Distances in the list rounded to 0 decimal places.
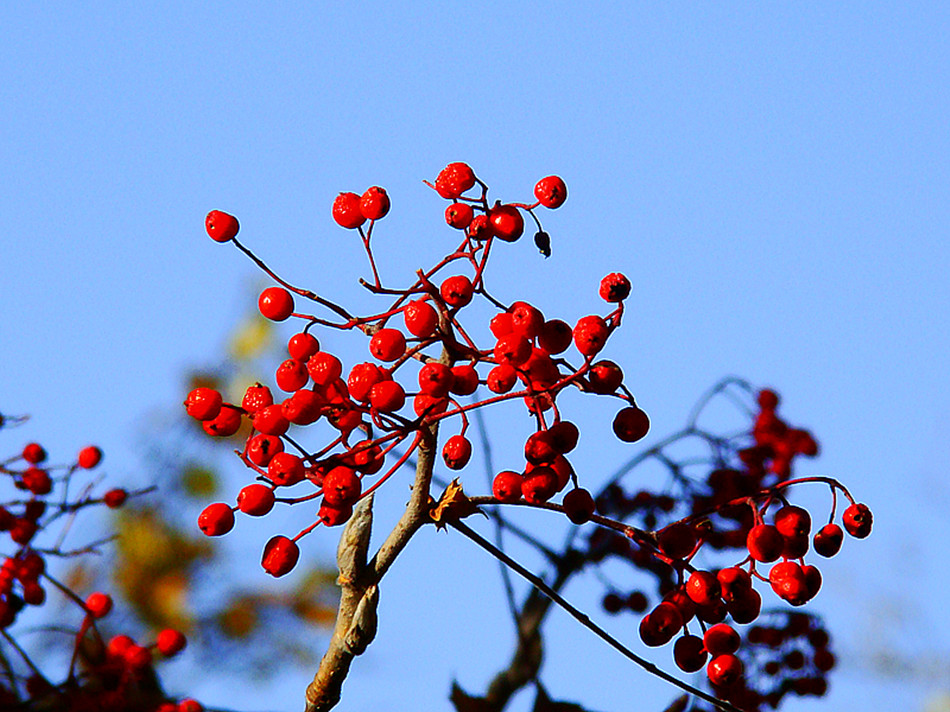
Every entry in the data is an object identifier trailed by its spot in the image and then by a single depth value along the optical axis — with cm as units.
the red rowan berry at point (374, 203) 208
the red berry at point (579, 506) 207
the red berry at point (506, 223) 206
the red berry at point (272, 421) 206
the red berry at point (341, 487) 205
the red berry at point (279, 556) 206
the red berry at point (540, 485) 205
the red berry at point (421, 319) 204
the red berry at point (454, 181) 207
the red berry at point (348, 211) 208
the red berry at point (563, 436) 205
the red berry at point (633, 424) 207
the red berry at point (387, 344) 205
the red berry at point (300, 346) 207
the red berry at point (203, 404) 207
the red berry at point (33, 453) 227
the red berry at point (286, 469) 205
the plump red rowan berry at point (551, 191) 208
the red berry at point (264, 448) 206
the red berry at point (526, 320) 205
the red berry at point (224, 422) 208
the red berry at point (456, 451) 207
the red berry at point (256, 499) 206
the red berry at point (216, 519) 207
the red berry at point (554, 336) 206
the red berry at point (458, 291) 205
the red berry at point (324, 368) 205
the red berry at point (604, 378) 206
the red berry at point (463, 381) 205
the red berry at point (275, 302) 207
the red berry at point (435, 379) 204
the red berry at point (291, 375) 206
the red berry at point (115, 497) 227
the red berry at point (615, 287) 206
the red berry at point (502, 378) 205
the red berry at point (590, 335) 205
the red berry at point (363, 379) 205
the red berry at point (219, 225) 208
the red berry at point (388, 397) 204
